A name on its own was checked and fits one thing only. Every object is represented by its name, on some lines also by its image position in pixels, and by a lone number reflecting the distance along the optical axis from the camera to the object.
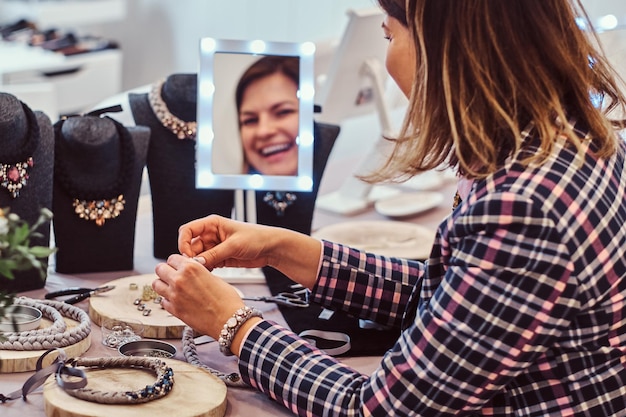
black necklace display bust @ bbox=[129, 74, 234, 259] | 1.50
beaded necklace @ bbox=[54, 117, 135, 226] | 1.40
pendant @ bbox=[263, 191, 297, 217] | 1.56
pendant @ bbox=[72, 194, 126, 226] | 1.42
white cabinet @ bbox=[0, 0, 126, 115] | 3.46
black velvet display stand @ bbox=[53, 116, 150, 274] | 1.40
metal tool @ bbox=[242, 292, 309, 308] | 1.37
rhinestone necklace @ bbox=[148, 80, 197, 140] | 1.49
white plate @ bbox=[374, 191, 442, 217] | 1.89
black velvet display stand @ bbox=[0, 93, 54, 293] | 1.30
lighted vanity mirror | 1.46
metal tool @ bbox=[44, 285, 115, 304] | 1.31
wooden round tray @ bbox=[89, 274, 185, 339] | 1.22
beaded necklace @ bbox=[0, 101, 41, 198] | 1.30
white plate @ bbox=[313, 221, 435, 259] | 1.62
